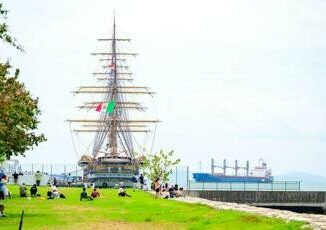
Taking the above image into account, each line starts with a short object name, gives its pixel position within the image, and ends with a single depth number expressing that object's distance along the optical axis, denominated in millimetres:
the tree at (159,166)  84250
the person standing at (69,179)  111688
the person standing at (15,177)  91812
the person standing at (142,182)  99438
